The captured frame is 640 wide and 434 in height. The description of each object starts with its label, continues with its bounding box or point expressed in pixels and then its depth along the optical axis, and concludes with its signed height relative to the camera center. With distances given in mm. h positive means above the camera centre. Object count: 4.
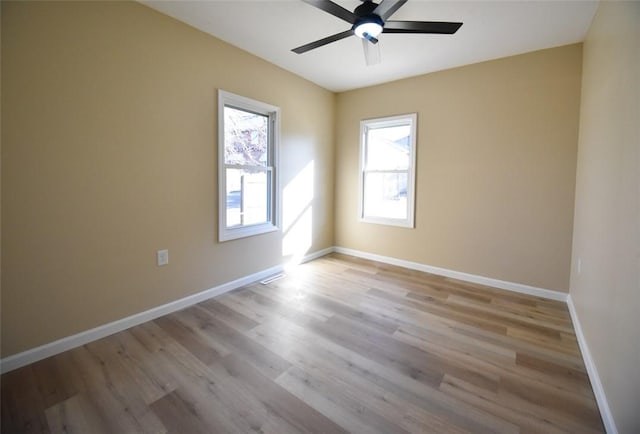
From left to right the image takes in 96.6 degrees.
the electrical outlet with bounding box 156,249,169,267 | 2508 -531
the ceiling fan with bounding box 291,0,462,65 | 1875 +1279
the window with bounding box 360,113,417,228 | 3865 +462
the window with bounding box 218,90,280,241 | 2965 +372
